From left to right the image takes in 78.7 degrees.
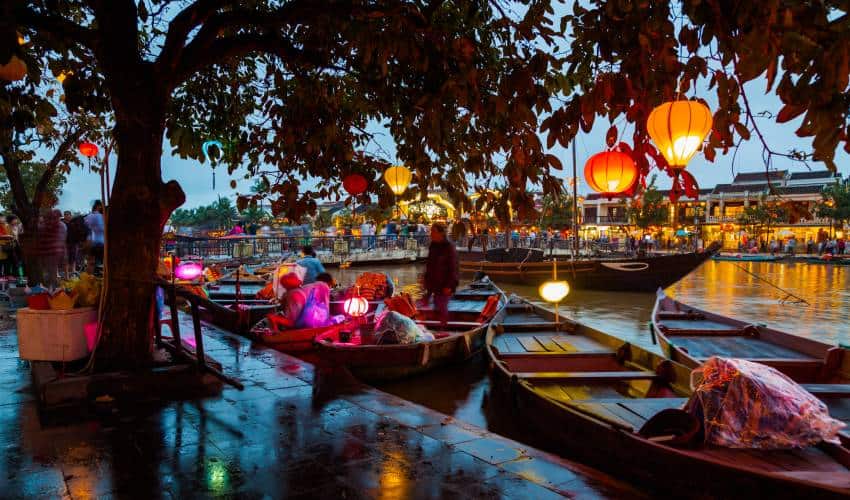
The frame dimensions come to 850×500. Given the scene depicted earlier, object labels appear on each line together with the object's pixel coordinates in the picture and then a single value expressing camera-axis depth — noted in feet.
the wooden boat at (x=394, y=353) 24.35
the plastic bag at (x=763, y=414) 11.94
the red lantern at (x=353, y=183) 23.08
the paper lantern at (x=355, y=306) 29.78
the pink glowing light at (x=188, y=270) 29.76
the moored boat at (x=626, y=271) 68.85
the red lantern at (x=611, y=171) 17.98
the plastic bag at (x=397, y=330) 25.53
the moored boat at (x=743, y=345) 19.47
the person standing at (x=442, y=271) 30.89
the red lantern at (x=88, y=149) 34.63
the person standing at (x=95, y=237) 32.27
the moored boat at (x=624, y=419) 10.94
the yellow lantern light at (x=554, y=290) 27.66
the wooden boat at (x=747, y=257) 117.00
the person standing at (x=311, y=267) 35.49
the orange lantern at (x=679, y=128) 13.89
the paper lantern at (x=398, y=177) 23.29
